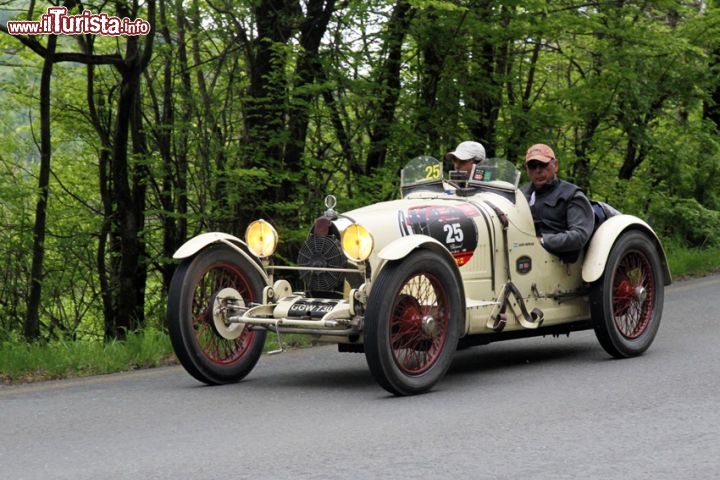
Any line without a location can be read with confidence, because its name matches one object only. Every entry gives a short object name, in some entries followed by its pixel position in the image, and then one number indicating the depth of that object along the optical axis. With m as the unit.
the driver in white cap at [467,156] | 18.17
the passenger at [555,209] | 17.32
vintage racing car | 14.83
